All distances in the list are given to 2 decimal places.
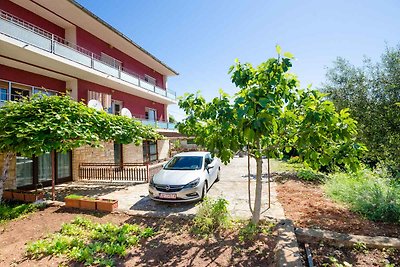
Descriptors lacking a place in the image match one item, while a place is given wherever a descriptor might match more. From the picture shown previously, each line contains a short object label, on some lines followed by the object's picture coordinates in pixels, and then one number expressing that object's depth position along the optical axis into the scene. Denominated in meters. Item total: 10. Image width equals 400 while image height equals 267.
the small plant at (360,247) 3.64
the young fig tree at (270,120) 3.28
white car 6.91
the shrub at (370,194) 5.00
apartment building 10.07
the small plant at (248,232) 4.20
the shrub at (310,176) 10.34
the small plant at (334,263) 3.14
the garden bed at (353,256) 3.32
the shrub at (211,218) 4.69
